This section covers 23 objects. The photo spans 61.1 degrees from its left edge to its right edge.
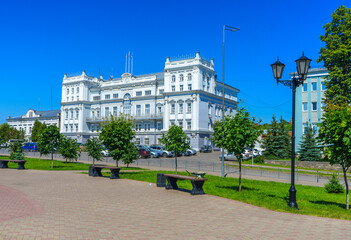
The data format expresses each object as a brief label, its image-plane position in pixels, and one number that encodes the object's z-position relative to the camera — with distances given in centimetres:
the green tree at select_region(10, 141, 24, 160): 2706
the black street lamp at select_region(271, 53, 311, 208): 1066
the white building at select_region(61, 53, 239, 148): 5756
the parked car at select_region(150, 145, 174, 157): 4438
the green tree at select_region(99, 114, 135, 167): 2122
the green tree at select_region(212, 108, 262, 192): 1383
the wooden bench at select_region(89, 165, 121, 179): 1970
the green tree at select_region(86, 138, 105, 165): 2842
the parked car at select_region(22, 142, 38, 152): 5731
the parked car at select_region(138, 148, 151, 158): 4162
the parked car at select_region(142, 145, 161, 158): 4350
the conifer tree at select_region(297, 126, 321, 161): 3484
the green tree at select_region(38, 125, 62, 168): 2797
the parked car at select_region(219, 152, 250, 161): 4168
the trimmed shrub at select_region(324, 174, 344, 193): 1659
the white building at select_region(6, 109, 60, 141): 8638
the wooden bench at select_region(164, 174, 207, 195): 1287
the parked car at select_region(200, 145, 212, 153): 5488
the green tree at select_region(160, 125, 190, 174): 2328
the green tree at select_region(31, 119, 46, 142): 7925
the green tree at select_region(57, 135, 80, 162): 3159
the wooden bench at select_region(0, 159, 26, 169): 2395
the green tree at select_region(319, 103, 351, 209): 1022
